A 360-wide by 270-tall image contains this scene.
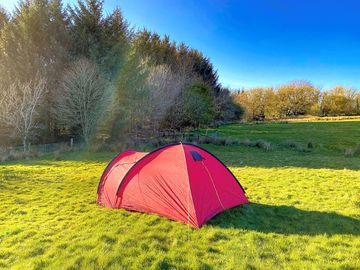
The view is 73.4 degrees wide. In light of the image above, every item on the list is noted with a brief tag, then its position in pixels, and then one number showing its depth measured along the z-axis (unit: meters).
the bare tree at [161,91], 21.58
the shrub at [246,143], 19.79
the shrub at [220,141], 20.31
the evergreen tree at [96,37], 21.78
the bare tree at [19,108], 15.93
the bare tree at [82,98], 18.20
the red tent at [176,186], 5.21
